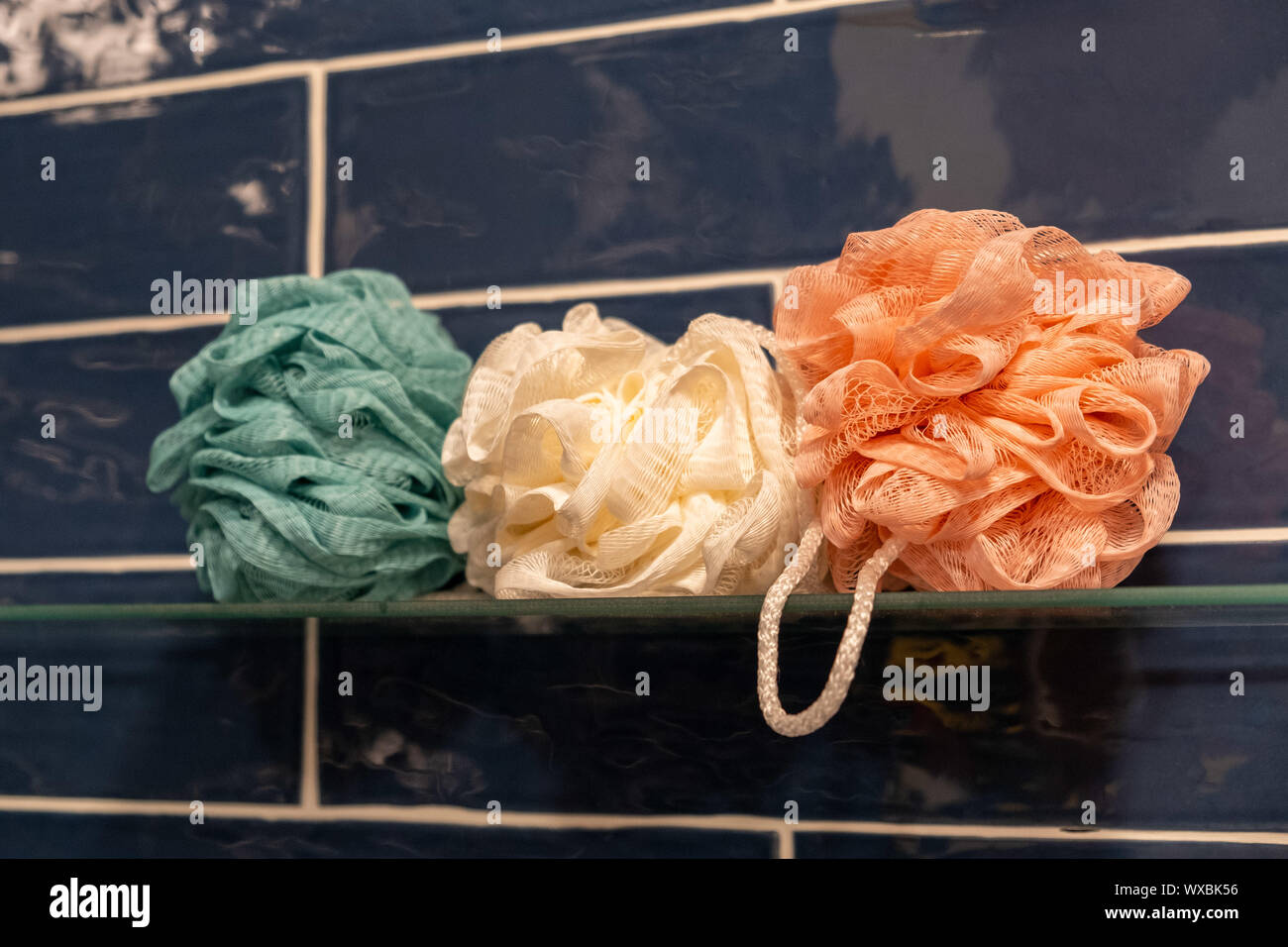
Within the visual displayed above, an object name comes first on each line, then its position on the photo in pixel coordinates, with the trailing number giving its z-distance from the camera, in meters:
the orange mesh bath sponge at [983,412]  0.39
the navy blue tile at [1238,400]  0.49
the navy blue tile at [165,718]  0.58
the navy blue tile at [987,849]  0.48
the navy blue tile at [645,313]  0.55
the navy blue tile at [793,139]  0.51
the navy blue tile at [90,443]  0.61
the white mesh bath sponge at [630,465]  0.42
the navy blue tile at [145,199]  0.61
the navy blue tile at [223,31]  0.59
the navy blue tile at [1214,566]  0.48
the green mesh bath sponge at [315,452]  0.47
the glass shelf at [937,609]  0.42
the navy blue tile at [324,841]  0.53
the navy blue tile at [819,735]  0.48
